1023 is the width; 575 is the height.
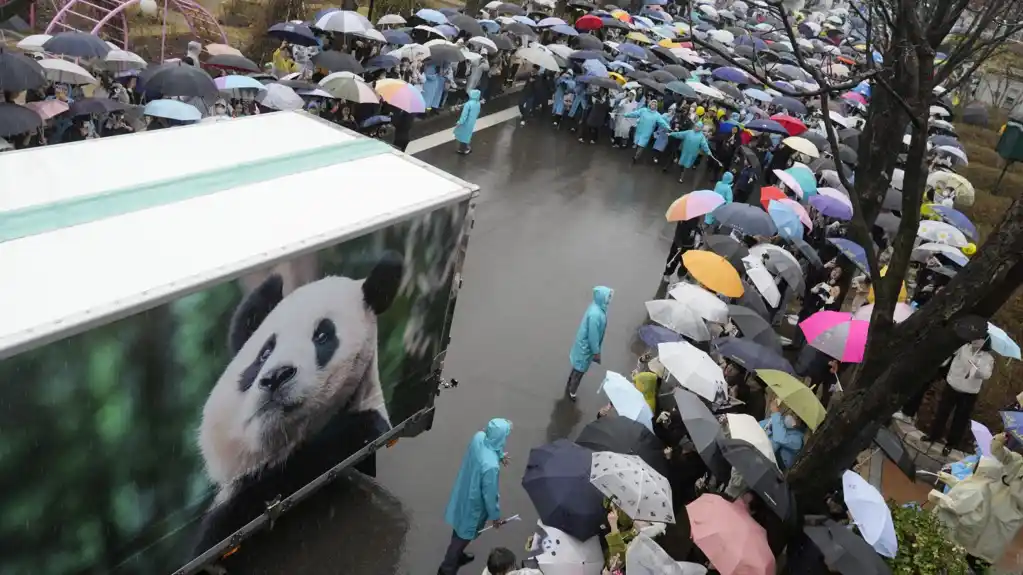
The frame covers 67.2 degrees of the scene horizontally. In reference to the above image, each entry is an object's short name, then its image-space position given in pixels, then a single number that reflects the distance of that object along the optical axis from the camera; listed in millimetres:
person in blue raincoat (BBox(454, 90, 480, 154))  14469
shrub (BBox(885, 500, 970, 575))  6191
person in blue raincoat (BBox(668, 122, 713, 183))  16852
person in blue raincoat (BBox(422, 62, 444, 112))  16250
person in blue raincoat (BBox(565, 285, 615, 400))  8484
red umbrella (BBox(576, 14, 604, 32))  24016
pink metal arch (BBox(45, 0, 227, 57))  17078
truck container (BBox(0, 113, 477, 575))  3875
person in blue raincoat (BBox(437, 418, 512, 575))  5832
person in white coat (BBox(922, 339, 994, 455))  8438
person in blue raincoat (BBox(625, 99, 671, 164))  17500
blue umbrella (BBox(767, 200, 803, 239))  10805
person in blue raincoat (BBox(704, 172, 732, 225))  12227
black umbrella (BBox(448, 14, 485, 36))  18969
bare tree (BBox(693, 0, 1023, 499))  5242
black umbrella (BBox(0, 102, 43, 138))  8531
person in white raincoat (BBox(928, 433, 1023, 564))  6879
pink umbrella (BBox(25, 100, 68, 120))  9700
